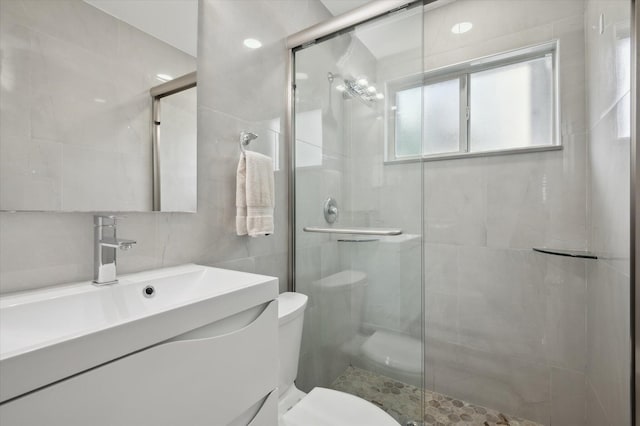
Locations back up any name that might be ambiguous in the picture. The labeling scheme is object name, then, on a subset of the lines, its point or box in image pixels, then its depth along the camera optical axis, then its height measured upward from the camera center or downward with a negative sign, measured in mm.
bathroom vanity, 445 -263
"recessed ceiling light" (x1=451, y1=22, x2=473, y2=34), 1829 +1121
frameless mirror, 738 +307
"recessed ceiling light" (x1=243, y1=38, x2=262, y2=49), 1423 +812
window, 1688 +644
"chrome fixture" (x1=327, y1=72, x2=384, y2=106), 1391 +583
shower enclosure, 1321 +8
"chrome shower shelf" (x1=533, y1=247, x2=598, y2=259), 1429 -212
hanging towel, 1275 +62
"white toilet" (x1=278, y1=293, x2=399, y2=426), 1085 -749
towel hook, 1357 +336
